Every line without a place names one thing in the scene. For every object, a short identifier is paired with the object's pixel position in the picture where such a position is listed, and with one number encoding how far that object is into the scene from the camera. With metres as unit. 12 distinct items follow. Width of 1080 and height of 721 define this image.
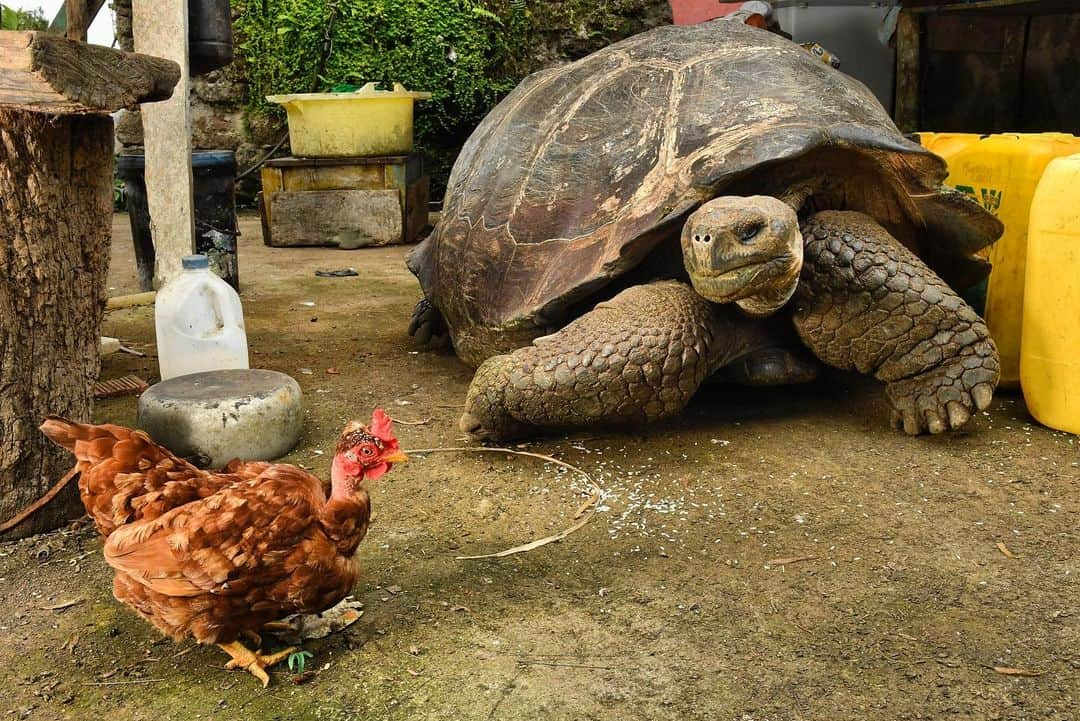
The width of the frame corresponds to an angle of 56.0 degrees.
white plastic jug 3.56
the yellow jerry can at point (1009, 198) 3.60
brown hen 1.86
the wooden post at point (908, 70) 6.18
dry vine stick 2.50
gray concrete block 2.93
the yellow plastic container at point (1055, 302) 3.15
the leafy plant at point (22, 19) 16.28
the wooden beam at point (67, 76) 1.99
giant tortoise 3.00
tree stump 2.42
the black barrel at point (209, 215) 5.50
